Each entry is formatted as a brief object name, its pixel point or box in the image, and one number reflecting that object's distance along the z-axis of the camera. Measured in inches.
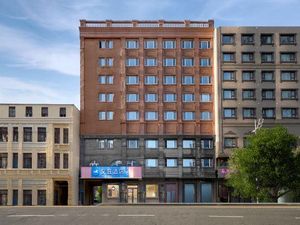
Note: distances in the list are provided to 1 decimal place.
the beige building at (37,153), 1883.9
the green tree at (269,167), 1559.3
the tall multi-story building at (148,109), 2014.3
